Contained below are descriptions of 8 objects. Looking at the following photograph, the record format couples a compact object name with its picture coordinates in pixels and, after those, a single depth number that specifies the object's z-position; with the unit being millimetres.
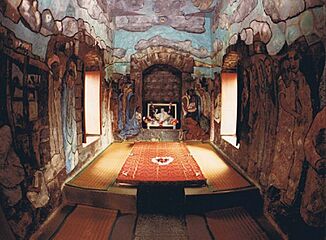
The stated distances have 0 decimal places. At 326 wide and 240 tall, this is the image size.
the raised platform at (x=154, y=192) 3807
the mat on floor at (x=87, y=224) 3188
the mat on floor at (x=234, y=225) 3195
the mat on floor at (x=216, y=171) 4164
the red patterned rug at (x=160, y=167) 4176
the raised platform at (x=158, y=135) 8096
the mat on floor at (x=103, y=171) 4188
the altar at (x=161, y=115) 8148
